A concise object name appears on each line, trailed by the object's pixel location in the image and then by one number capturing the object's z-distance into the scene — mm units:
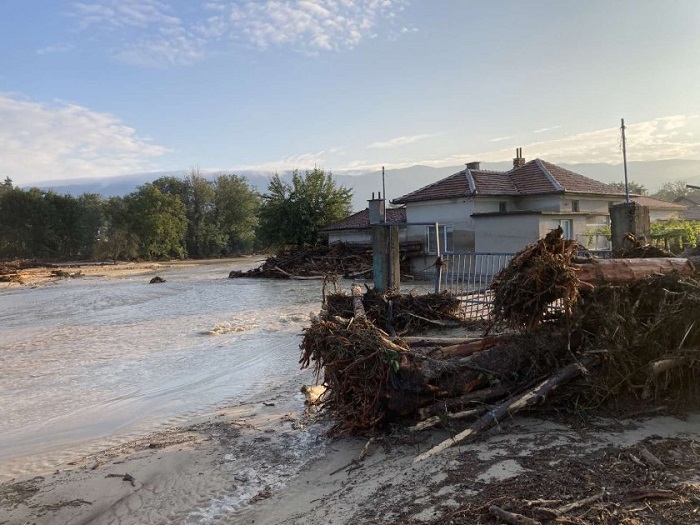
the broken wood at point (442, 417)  5059
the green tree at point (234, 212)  75812
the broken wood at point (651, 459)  3723
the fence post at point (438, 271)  10453
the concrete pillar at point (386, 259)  10953
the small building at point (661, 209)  35719
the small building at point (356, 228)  32125
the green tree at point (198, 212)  72125
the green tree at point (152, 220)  61031
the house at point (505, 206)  22609
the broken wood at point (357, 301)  7863
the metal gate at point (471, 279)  9891
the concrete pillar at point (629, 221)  8859
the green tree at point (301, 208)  39556
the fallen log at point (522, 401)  4684
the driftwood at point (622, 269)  5453
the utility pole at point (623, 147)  12250
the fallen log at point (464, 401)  5277
